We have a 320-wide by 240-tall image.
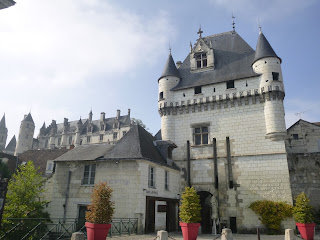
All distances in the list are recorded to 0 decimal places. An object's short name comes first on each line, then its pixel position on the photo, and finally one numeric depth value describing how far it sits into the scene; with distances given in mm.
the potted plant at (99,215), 8859
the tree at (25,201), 14500
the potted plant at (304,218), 12197
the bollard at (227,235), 9195
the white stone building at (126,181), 14203
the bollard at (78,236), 7690
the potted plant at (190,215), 10953
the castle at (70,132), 61719
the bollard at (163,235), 8778
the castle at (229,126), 16641
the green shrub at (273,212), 15086
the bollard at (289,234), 9781
